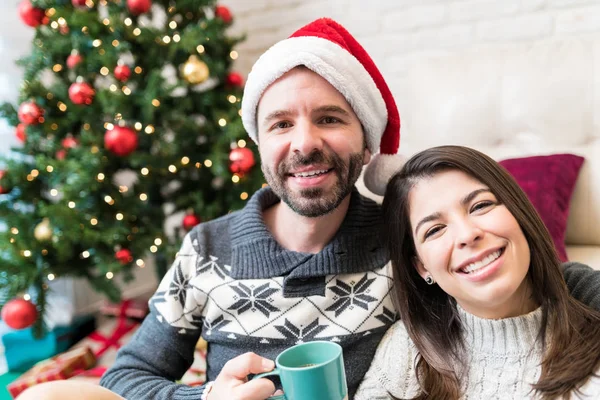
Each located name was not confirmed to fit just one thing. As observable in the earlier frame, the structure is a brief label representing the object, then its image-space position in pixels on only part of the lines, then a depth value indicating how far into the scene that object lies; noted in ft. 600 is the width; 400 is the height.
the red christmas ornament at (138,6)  6.06
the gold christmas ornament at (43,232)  5.86
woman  2.94
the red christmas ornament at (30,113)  5.89
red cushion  4.31
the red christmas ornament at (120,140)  5.88
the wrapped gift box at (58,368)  5.76
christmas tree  5.88
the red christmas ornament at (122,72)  5.97
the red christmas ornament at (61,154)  6.16
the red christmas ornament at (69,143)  6.10
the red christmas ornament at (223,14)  6.61
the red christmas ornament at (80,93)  5.93
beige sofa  4.71
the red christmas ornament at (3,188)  5.98
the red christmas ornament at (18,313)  5.82
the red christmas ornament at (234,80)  6.66
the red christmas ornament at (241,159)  6.15
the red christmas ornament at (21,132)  6.09
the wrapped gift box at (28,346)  6.84
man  3.52
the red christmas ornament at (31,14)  6.15
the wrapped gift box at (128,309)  7.58
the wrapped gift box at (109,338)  6.92
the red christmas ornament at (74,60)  6.05
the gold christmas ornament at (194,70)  6.24
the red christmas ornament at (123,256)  6.07
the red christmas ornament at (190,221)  6.59
